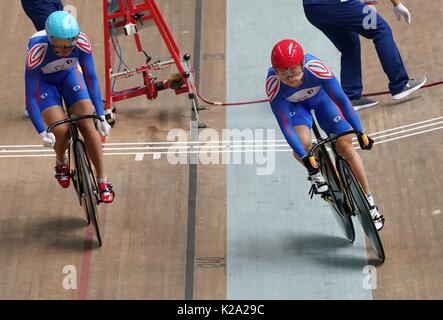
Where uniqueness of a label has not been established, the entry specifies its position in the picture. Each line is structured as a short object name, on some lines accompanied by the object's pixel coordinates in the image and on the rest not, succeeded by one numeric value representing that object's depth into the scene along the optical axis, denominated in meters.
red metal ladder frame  19.17
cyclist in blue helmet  16.05
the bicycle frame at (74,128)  15.80
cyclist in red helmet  15.36
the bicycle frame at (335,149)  15.33
